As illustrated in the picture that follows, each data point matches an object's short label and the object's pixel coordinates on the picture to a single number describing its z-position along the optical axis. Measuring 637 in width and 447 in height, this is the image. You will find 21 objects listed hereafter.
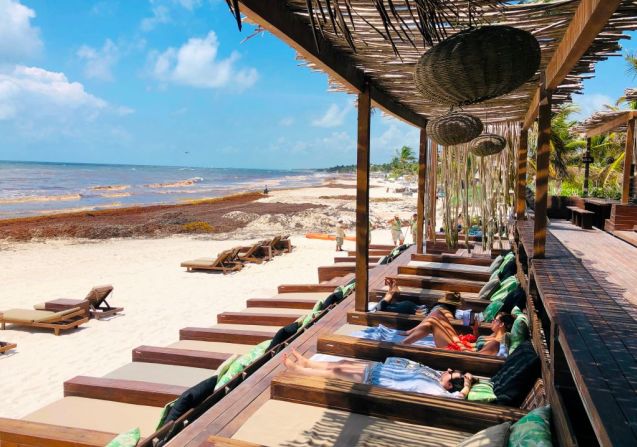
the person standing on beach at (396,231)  14.52
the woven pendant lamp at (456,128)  4.49
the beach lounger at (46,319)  7.55
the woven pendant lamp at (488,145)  6.60
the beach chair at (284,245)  15.29
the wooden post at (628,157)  8.44
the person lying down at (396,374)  3.04
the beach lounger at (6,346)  6.61
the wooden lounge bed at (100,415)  3.11
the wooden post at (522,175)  7.35
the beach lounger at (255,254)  13.52
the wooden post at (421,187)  7.48
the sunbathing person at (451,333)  3.92
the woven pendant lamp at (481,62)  2.11
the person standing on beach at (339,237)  14.33
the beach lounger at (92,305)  8.13
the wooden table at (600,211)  8.35
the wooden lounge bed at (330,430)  2.52
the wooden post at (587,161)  11.92
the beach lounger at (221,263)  12.25
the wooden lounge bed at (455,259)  7.10
